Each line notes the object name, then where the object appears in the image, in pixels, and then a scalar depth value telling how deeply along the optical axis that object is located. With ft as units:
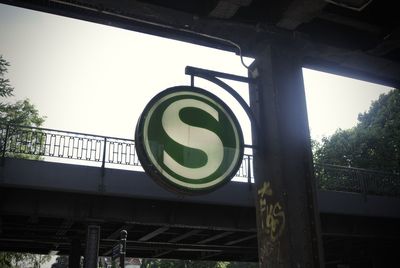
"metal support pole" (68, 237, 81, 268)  67.50
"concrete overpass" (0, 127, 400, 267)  46.39
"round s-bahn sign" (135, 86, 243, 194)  12.73
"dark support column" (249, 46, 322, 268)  14.19
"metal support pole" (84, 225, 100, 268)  51.71
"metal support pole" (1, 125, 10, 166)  43.81
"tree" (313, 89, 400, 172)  131.85
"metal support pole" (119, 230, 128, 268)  38.81
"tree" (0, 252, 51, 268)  95.55
